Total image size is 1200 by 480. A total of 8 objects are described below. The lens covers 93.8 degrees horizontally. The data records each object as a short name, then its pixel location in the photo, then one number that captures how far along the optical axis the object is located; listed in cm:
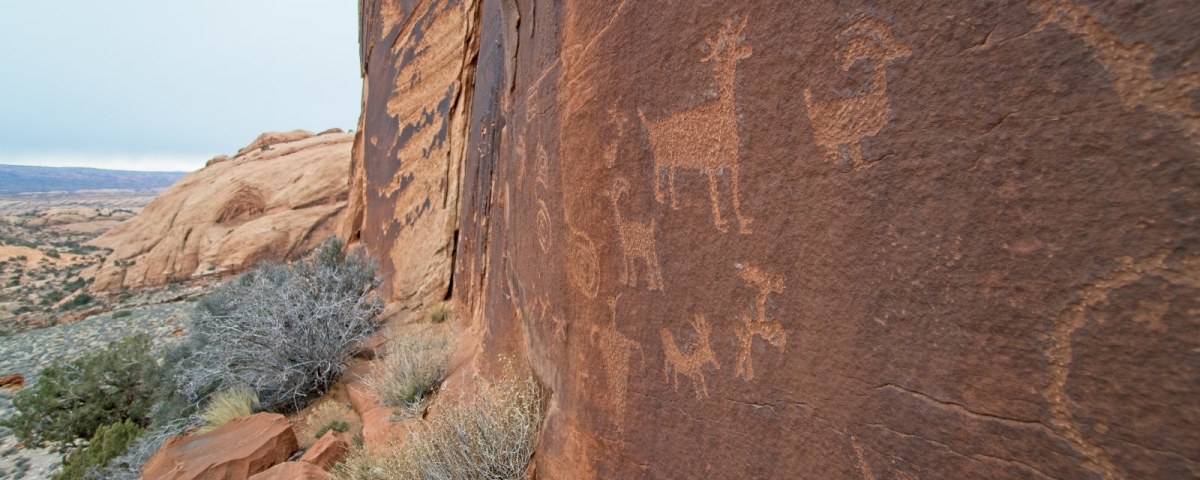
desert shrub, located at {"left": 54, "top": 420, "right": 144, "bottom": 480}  478
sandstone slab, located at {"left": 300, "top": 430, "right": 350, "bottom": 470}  355
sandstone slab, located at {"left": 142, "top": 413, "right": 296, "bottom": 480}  348
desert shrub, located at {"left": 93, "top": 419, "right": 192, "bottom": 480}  424
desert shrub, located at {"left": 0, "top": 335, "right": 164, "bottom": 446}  586
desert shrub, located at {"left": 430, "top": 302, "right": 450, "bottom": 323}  573
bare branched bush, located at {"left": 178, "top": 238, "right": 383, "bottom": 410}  482
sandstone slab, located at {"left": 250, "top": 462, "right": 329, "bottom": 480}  320
